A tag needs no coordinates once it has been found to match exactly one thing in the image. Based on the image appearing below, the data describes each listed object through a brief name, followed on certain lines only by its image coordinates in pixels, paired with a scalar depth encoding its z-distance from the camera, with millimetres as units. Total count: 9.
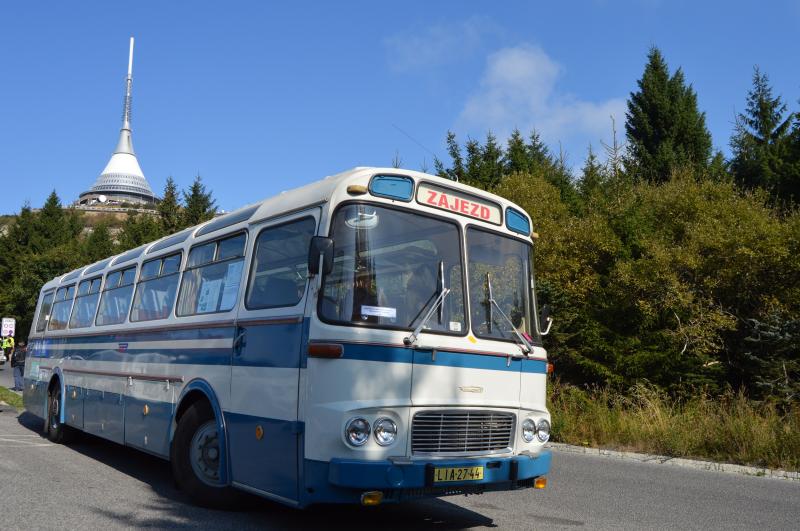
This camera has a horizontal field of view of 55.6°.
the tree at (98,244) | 70356
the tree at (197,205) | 53156
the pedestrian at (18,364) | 24016
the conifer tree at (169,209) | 53062
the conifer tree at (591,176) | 35588
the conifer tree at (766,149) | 36031
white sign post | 43000
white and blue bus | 5766
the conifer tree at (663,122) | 46188
